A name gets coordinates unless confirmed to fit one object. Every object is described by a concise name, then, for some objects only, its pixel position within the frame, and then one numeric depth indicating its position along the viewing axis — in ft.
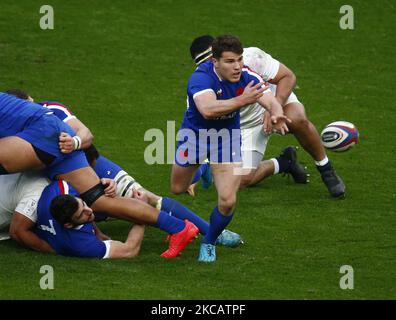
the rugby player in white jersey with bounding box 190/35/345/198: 71.10
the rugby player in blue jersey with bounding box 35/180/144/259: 55.93
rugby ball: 71.82
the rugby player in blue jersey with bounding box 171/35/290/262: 56.13
